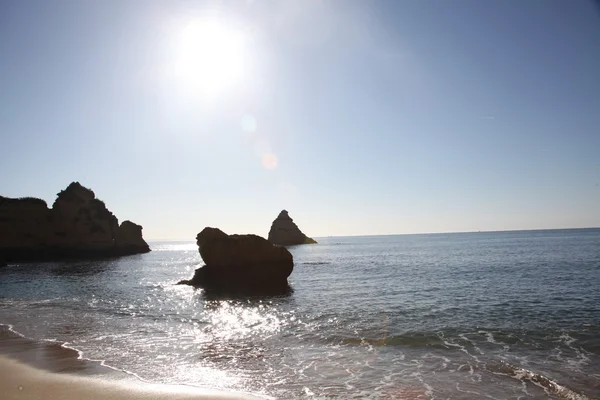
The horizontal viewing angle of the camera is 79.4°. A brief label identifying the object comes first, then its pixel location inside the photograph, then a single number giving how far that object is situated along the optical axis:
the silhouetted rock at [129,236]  104.06
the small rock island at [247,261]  33.44
